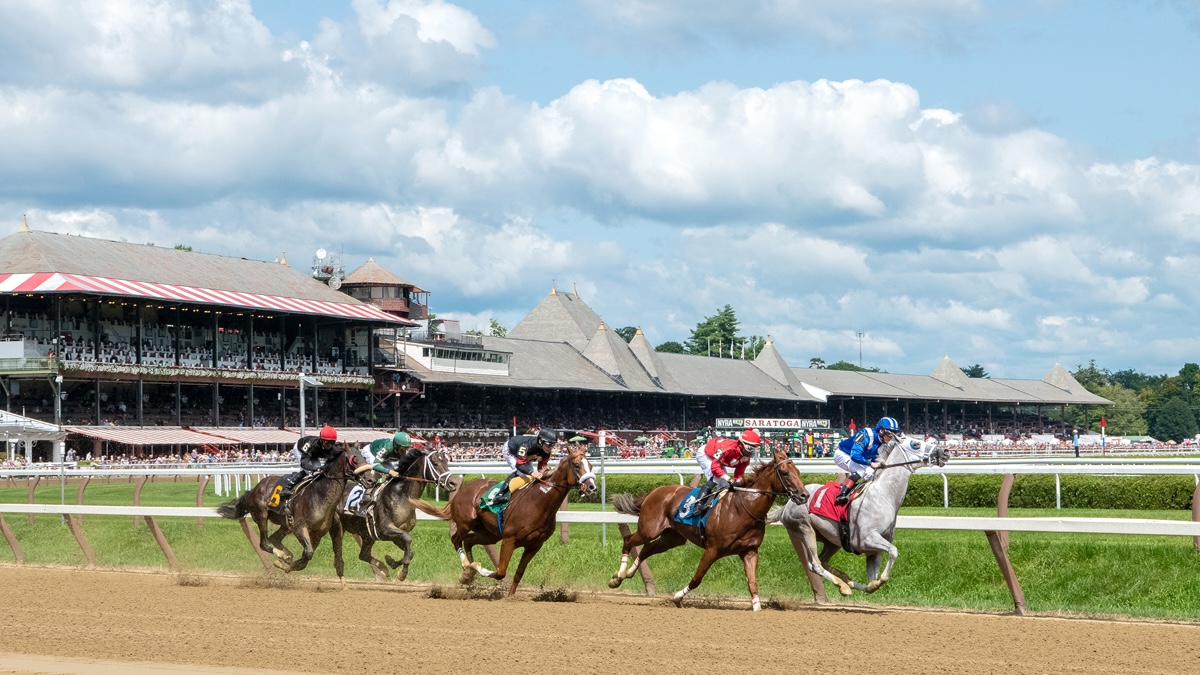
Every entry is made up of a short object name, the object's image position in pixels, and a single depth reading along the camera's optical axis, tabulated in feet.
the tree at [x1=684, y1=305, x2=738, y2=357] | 391.24
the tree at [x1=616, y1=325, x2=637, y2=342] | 417.18
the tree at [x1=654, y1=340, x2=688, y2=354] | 405.76
